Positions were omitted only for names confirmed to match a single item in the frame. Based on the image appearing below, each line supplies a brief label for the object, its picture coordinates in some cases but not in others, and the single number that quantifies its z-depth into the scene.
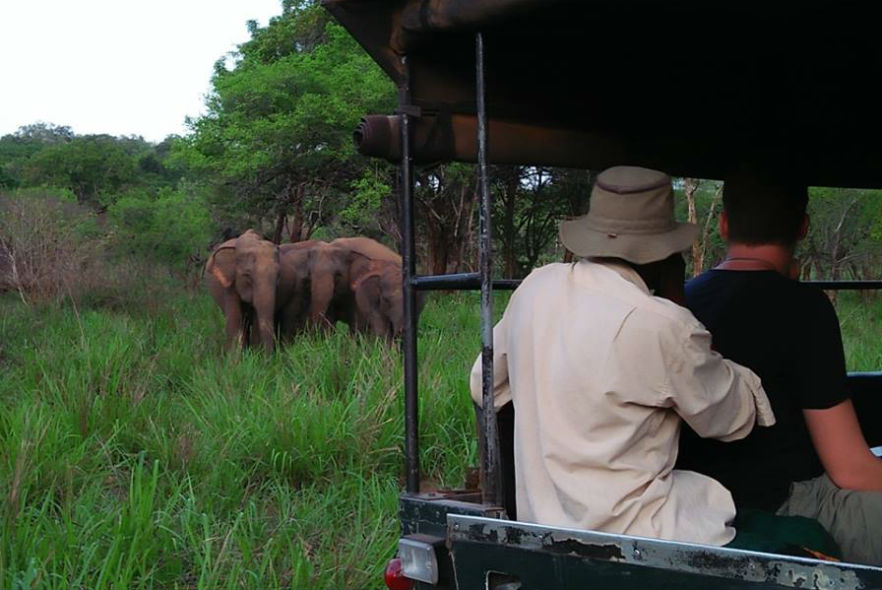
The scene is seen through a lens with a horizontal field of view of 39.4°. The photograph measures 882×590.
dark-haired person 2.56
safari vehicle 2.23
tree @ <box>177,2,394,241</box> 17.72
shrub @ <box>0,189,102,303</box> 14.34
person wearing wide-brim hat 2.33
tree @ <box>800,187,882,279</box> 19.31
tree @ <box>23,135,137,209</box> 32.09
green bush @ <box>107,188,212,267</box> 22.72
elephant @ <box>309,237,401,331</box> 14.45
